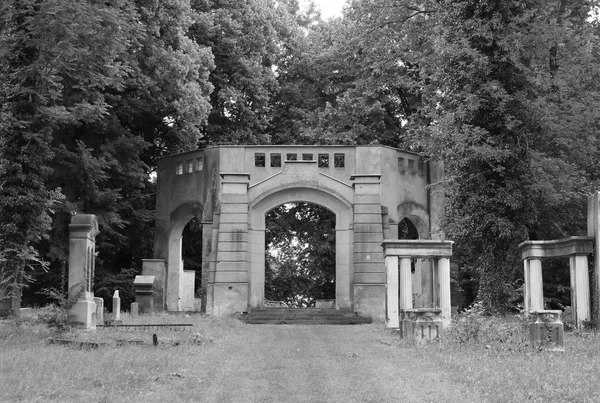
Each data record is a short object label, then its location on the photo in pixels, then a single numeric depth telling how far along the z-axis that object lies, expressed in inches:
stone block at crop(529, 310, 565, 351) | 596.7
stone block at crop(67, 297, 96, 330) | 690.8
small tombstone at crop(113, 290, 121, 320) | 888.7
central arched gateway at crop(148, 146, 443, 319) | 1110.4
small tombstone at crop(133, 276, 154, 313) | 1093.1
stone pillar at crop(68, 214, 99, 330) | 695.1
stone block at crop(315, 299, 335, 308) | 1333.7
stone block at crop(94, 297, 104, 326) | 795.3
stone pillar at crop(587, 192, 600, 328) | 749.3
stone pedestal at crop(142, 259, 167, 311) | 1176.2
